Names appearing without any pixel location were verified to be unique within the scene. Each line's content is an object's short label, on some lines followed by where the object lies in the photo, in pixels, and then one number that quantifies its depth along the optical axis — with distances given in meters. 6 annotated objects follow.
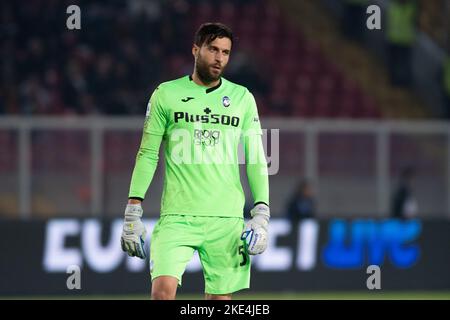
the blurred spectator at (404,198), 17.64
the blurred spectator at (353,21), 25.08
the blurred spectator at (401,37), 23.22
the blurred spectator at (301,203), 17.00
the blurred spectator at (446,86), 22.09
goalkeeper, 7.56
